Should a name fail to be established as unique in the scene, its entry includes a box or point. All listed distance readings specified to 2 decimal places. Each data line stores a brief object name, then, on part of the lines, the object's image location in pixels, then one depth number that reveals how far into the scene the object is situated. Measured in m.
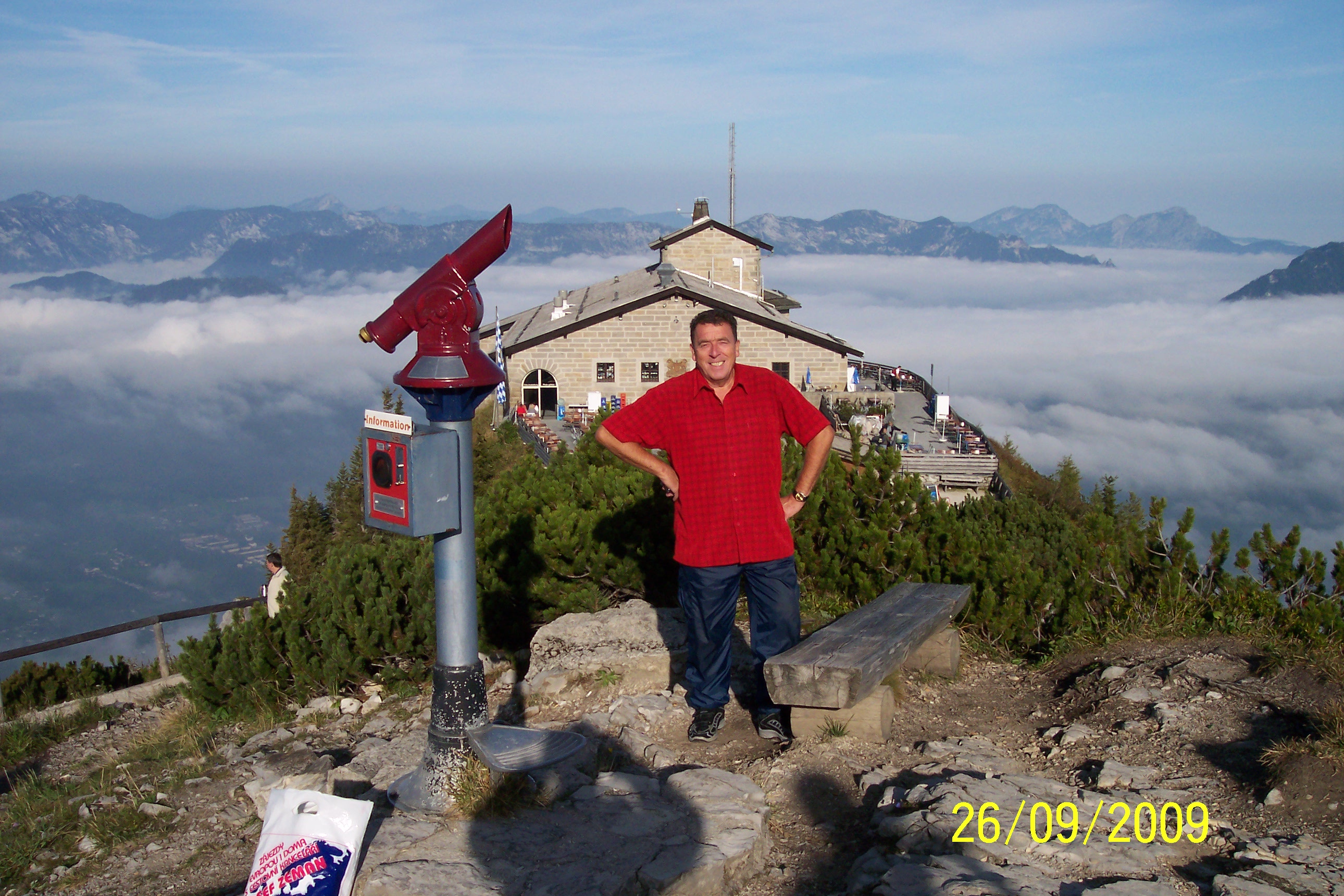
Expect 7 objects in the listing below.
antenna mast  57.38
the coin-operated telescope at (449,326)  3.76
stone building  35.38
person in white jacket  8.70
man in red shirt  4.49
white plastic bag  3.26
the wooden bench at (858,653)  4.29
